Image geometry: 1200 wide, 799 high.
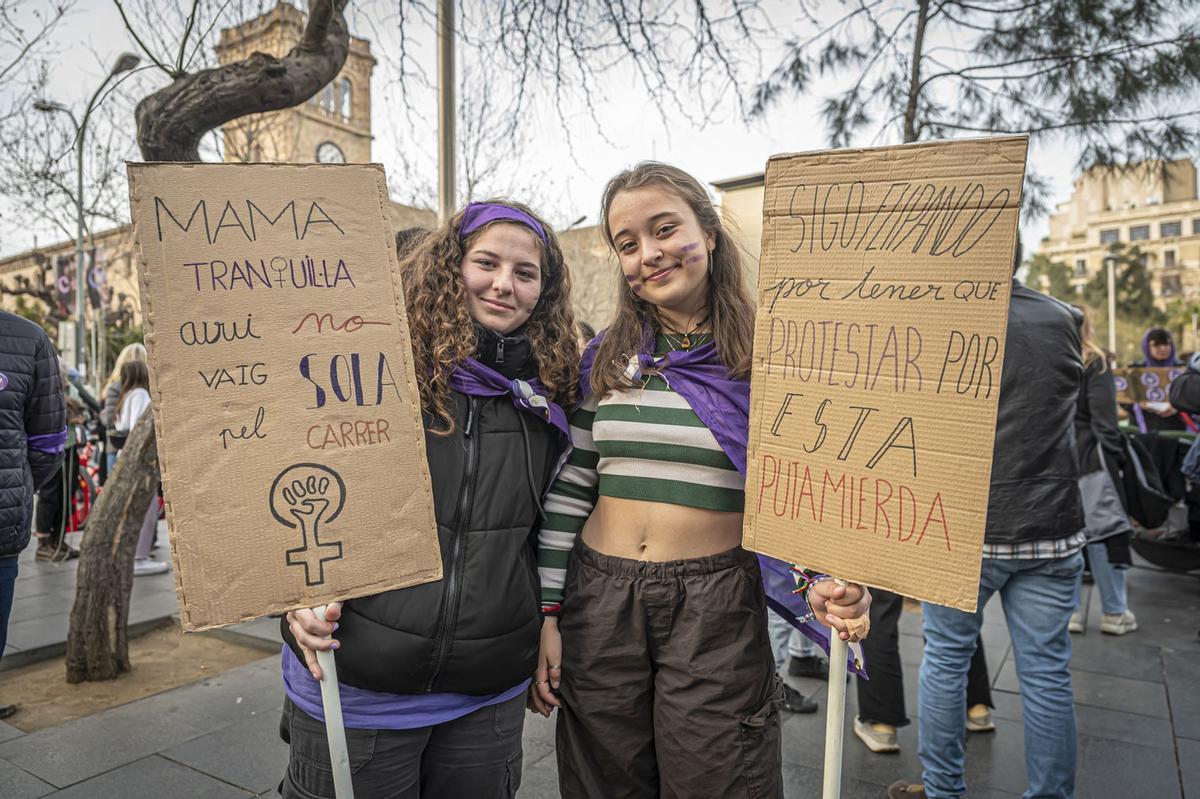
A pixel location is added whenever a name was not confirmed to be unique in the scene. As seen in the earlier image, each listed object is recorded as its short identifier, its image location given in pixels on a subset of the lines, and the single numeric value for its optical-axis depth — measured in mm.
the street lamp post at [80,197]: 3389
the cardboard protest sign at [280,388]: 1505
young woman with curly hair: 1750
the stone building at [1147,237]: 60094
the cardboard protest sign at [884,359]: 1428
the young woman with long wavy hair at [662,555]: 1833
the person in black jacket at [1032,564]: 2598
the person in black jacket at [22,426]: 3021
